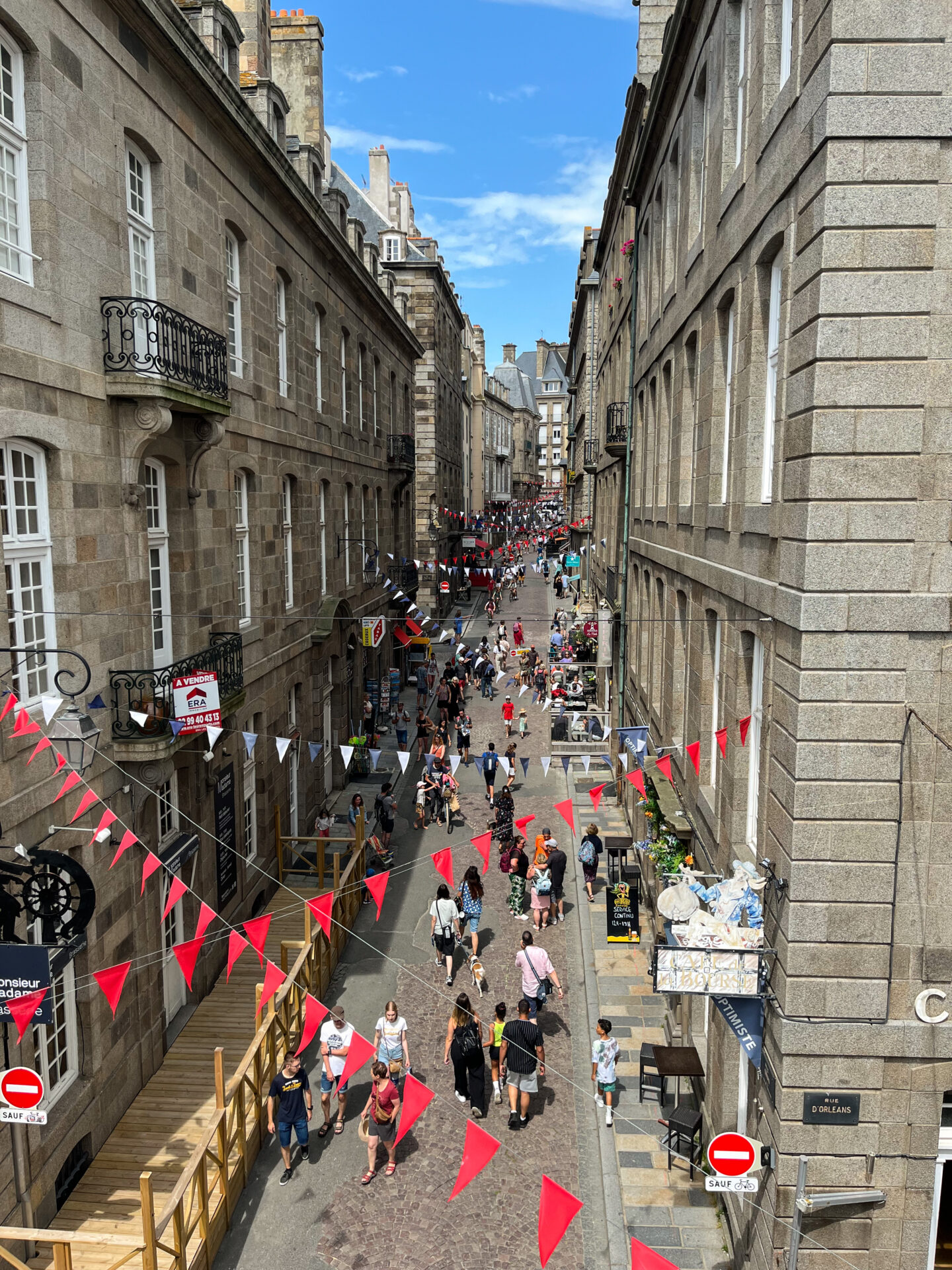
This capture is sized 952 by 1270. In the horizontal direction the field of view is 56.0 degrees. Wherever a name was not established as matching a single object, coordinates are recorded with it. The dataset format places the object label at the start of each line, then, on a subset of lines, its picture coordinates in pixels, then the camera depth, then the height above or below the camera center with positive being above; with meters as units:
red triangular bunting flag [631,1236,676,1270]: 6.82 -5.66
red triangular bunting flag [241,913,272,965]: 10.31 -4.70
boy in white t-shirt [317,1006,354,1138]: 10.89 -6.43
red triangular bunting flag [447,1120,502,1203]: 7.51 -5.27
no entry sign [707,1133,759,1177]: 7.47 -5.23
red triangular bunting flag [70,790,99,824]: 9.87 -3.09
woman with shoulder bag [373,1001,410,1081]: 10.84 -6.22
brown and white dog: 13.19 -6.55
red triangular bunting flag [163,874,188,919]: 9.68 -4.06
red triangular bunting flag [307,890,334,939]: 13.98 -6.09
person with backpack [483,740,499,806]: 23.17 -6.30
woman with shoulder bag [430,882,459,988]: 14.15 -6.34
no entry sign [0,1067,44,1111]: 7.54 -4.74
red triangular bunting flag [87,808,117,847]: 10.18 -3.38
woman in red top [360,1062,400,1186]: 9.91 -6.50
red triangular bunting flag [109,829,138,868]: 10.78 -3.84
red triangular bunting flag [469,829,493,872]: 13.73 -4.90
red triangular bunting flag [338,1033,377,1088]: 9.30 -5.58
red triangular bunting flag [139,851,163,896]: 11.28 -4.34
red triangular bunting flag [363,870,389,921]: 11.91 -4.87
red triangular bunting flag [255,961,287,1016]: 11.83 -6.11
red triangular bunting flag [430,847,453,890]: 13.12 -4.98
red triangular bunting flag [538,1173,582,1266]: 7.00 -5.37
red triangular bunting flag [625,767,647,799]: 15.14 -4.36
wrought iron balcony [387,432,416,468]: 32.09 +2.71
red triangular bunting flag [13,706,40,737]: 8.59 -1.95
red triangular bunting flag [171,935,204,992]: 9.29 -4.48
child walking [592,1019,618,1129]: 10.88 -6.51
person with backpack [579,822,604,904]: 17.78 -6.55
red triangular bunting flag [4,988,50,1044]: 7.64 -4.12
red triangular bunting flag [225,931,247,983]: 10.83 -6.01
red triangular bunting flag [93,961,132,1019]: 8.80 -4.52
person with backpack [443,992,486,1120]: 10.97 -6.44
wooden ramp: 8.02 -7.02
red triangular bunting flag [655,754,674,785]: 13.83 -3.72
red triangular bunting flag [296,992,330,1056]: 10.29 -5.85
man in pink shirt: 12.38 -6.10
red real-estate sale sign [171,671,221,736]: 11.55 -2.34
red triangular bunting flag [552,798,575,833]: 15.40 -5.08
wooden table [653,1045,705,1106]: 10.30 -6.26
